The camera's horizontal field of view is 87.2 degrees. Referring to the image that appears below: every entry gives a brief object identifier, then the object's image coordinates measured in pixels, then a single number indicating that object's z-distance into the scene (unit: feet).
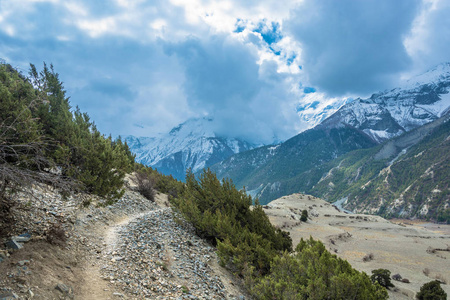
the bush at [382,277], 74.02
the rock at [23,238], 30.47
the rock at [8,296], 22.17
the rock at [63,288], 27.32
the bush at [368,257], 115.55
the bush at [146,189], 119.75
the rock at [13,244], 29.11
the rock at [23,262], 27.23
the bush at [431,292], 64.39
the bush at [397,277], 87.20
